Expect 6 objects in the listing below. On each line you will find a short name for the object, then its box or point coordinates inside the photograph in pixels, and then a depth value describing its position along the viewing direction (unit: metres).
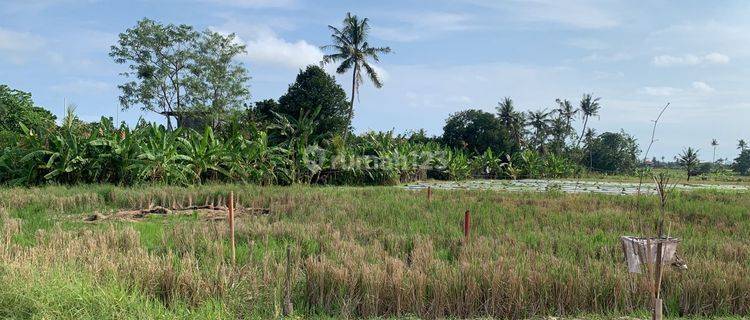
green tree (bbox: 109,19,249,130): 26.64
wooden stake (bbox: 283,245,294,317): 4.42
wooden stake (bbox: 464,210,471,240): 7.16
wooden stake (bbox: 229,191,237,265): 5.39
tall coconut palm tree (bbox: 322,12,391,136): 28.11
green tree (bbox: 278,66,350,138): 28.11
